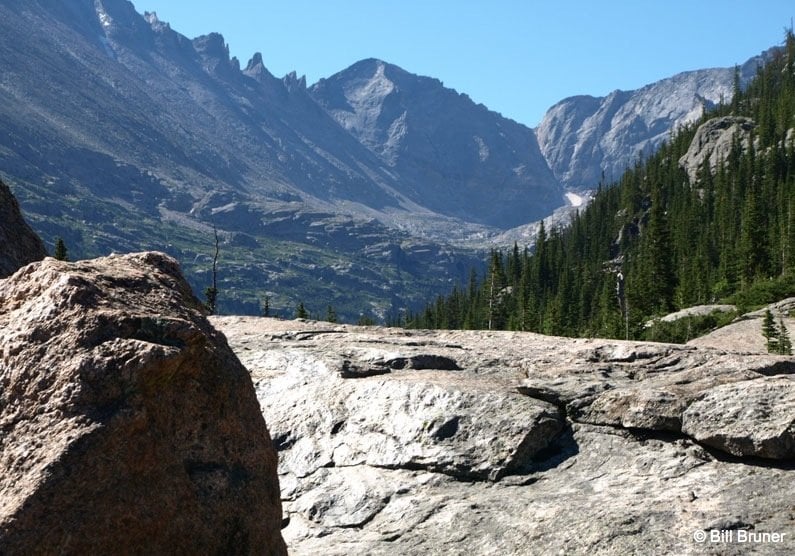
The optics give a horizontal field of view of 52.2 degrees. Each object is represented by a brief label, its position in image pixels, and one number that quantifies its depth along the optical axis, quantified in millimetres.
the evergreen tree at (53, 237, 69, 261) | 59888
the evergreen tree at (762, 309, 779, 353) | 48256
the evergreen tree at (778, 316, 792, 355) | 47338
